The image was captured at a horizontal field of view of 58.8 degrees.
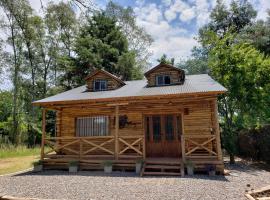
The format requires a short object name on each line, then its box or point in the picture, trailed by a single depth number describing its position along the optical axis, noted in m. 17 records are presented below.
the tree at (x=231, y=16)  29.67
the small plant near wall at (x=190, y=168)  9.47
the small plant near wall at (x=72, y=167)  10.84
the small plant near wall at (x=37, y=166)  11.20
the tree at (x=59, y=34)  28.05
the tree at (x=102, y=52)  25.25
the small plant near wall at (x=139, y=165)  10.06
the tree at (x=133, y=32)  30.78
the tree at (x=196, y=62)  33.81
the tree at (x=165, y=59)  21.55
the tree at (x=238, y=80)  13.45
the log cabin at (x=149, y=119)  10.29
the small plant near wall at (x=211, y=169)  9.38
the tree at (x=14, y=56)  24.28
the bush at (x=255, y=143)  13.34
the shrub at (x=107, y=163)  10.47
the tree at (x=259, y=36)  24.30
